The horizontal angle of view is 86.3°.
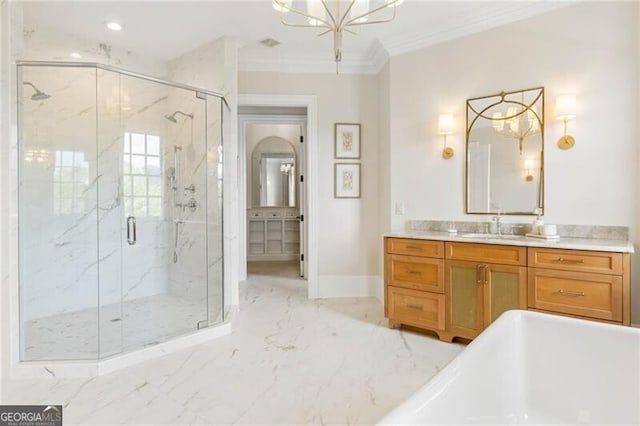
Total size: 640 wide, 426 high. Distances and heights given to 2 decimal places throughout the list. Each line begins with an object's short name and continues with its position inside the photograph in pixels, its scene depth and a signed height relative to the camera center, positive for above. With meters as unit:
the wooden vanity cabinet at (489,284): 2.20 -0.57
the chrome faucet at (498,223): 2.96 -0.14
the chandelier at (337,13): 1.95 +1.15
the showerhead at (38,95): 3.08 +1.05
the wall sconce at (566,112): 2.63 +0.74
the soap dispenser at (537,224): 2.70 -0.14
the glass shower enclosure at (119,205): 3.09 +0.03
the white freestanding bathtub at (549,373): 1.31 -0.69
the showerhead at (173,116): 3.64 +1.00
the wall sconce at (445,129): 3.24 +0.75
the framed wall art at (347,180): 4.13 +0.33
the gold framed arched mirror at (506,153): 2.85 +0.48
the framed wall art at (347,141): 4.12 +0.81
